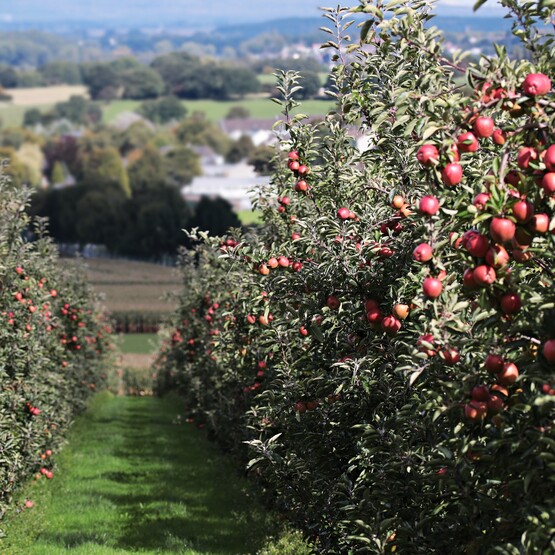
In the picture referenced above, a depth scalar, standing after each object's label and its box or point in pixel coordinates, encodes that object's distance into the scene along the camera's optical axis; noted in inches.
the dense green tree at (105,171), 4471.0
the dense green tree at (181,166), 4608.8
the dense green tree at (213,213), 3489.2
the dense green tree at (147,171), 4608.8
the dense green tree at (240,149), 4815.5
